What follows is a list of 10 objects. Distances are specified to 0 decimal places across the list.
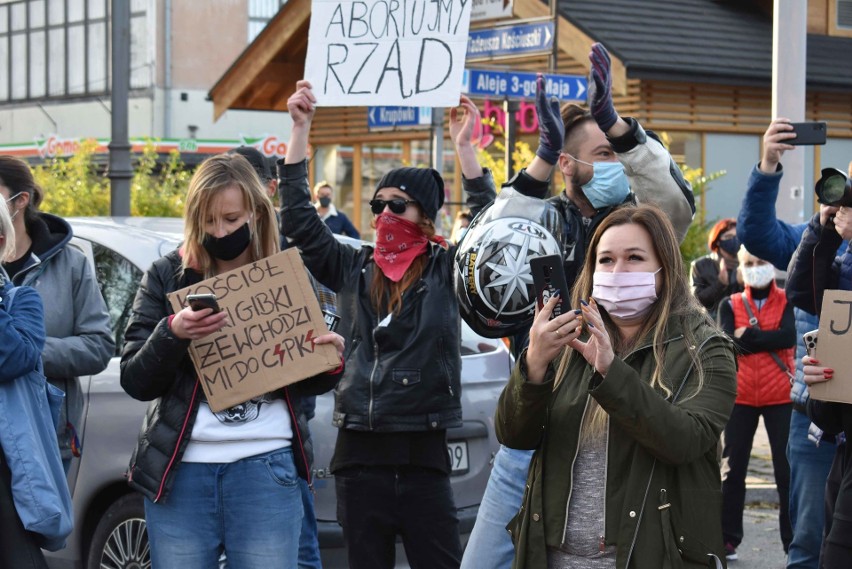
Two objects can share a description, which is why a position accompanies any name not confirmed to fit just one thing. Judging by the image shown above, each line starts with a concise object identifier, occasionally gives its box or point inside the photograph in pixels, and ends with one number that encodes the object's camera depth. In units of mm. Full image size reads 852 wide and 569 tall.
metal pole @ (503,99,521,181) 10859
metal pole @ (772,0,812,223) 7883
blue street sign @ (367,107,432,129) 13445
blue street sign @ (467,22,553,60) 10414
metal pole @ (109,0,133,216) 11750
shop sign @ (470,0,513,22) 10562
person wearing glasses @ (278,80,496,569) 4777
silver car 5660
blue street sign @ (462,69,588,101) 10156
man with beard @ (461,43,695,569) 4164
